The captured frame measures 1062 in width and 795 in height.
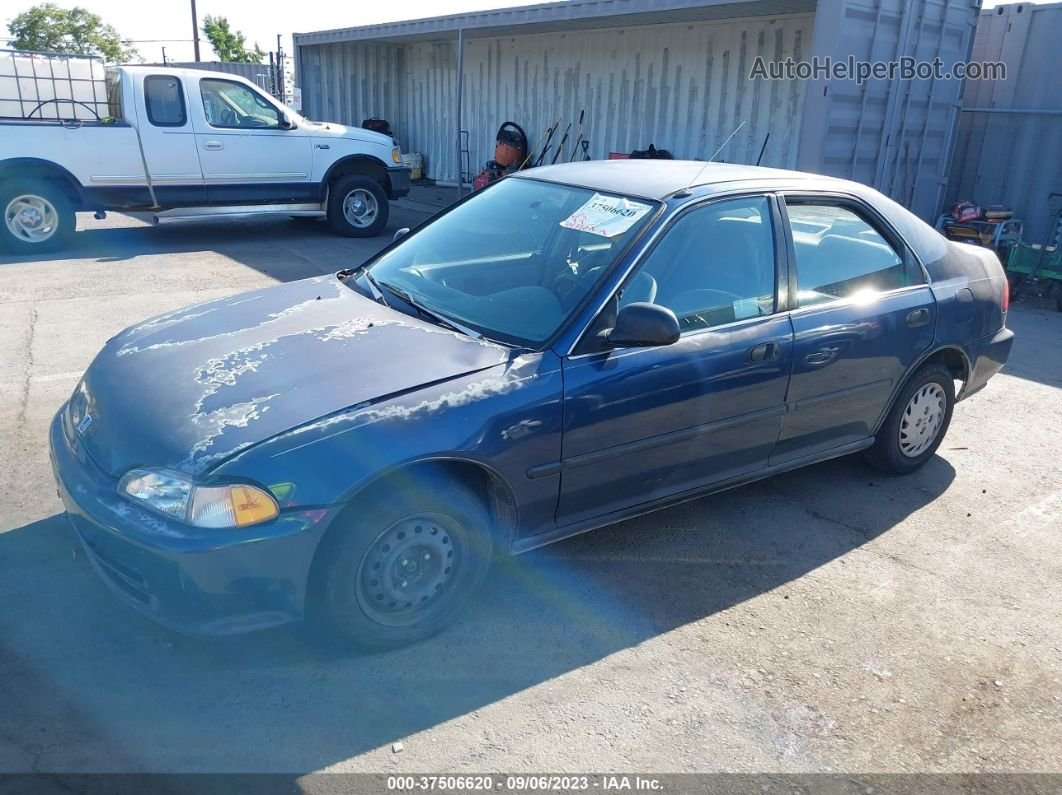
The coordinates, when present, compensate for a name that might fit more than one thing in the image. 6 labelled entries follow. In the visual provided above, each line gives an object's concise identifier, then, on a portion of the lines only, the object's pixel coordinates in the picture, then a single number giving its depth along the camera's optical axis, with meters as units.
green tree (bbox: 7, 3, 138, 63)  65.75
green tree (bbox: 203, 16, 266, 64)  61.97
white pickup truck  9.65
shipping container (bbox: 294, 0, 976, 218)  9.27
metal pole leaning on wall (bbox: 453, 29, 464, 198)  12.55
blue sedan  2.77
